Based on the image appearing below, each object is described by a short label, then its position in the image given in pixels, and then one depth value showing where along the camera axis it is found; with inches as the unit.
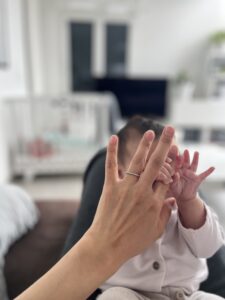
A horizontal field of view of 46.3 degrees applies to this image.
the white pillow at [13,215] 35.0
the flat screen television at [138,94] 160.4
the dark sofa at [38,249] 32.2
